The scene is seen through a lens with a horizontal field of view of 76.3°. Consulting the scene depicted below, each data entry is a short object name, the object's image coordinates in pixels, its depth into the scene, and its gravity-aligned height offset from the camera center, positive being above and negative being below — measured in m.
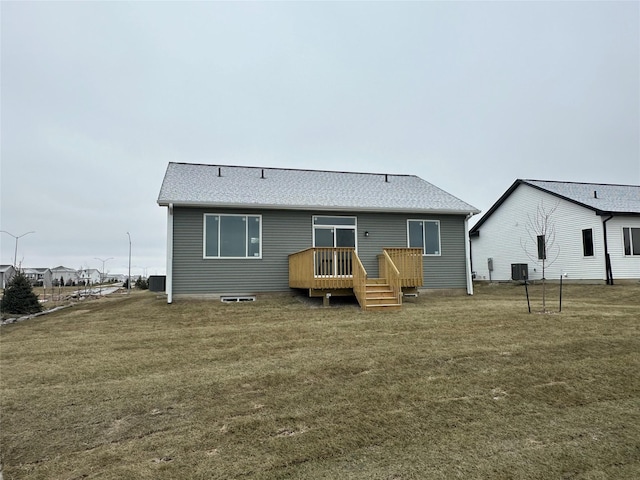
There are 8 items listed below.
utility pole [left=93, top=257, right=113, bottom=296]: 34.27 +1.48
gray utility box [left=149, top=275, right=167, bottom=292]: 14.84 -0.24
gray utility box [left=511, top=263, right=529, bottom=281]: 19.75 -0.04
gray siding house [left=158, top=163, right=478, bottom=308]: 11.38 +1.20
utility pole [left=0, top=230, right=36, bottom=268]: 21.27 +2.29
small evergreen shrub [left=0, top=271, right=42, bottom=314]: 12.43 -0.60
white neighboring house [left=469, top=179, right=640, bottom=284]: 16.80 +1.72
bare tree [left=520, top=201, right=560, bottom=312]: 19.36 +1.51
